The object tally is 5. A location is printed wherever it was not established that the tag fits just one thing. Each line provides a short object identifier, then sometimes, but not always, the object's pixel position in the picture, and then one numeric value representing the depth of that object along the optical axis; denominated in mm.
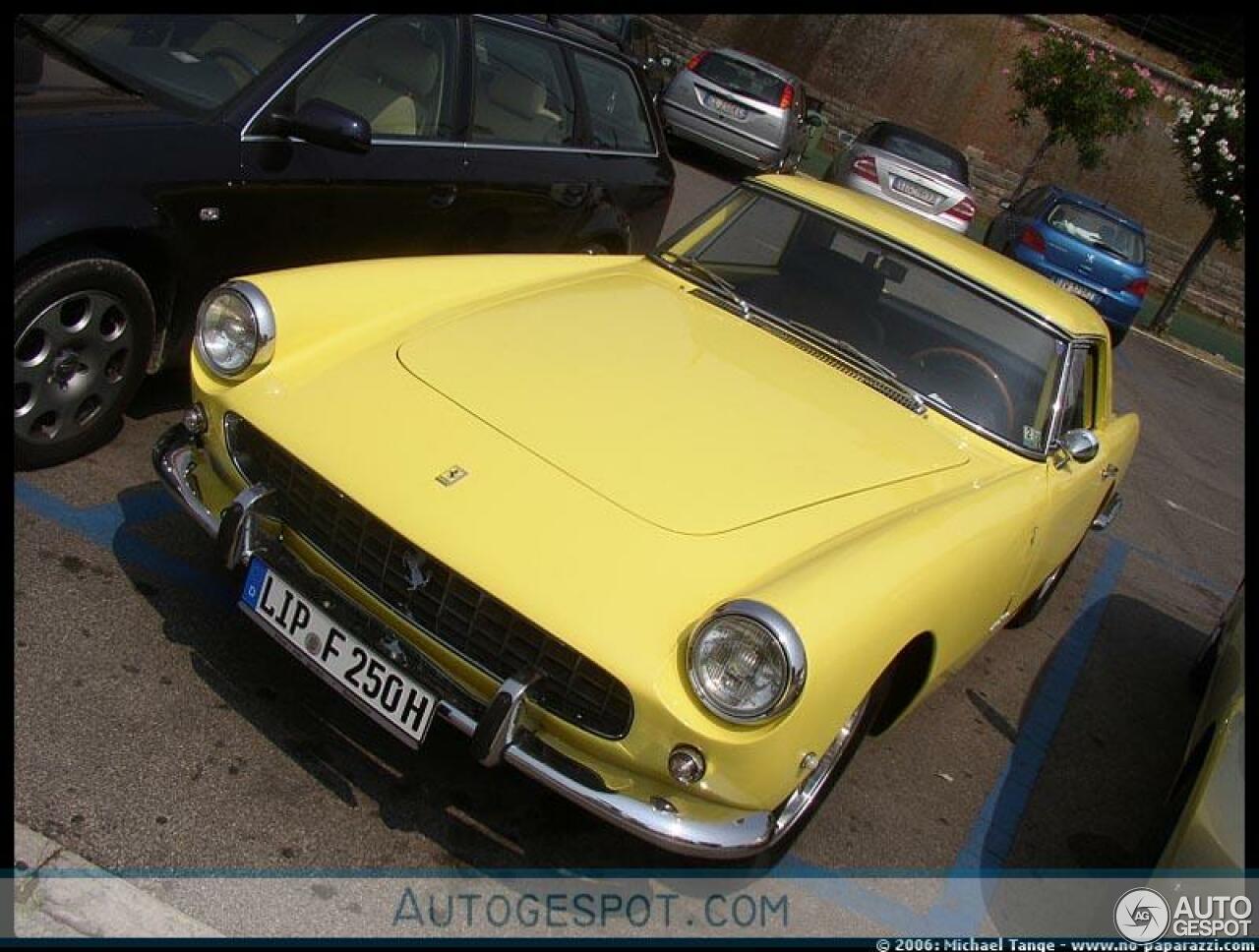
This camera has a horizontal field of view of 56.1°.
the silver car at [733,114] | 14164
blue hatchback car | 13133
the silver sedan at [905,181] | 13367
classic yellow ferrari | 2572
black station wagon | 3521
